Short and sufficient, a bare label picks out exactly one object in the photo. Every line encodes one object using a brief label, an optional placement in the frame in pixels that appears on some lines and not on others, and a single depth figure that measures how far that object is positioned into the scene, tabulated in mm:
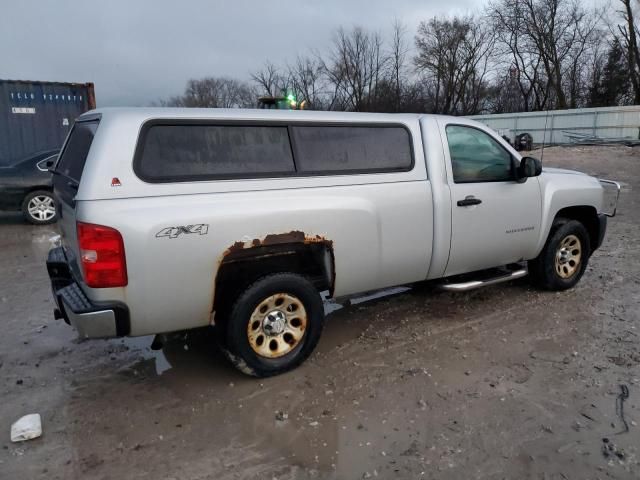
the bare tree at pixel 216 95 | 59000
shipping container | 12047
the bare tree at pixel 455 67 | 50625
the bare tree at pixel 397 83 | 49156
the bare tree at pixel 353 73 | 53562
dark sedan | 9570
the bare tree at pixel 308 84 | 51922
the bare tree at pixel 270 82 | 54094
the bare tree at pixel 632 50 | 38219
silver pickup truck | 3041
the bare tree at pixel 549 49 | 45000
